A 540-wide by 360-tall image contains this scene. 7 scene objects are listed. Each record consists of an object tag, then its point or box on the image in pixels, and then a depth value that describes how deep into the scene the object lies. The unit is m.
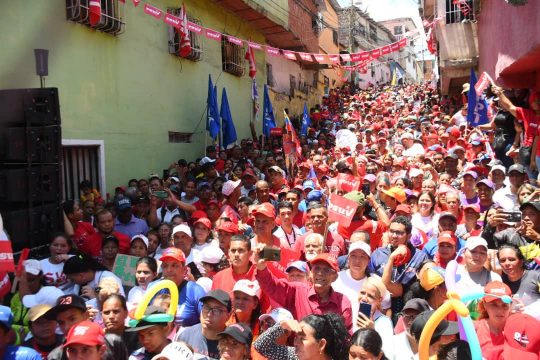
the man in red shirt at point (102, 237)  6.32
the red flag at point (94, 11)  9.05
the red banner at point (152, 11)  10.01
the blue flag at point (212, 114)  13.56
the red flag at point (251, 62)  16.22
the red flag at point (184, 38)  11.72
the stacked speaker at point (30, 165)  5.89
